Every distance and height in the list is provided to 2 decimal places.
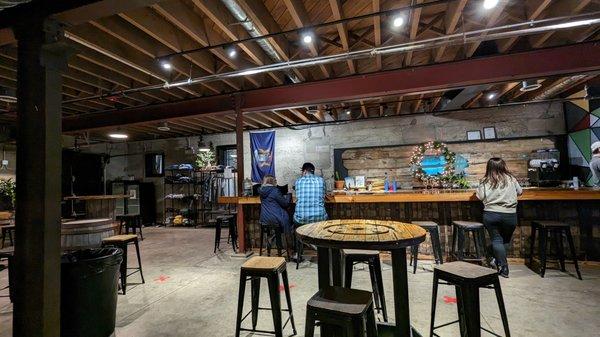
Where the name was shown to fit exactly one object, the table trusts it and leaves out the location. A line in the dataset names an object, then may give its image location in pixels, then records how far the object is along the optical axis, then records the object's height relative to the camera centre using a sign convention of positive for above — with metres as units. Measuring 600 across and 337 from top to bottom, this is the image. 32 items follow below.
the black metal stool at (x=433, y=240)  4.05 -0.93
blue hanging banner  8.25 +0.81
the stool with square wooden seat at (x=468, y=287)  2.00 -0.83
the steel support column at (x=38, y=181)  2.15 +0.07
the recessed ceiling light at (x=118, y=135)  9.47 +1.73
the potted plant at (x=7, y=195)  8.18 -0.12
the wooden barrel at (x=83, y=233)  3.39 -0.55
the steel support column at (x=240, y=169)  5.45 +0.26
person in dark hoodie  4.73 -0.45
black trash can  2.27 -0.89
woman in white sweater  3.81 -0.44
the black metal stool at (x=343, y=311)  1.61 -0.77
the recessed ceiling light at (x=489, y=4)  3.05 +1.82
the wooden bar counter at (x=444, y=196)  4.02 -0.34
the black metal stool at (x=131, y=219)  6.44 -0.75
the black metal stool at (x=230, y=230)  5.61 -0.96
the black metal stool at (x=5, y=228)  5.79 -0.76
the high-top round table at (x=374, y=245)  1.96 -0.47
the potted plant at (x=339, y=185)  6.82 -0.16
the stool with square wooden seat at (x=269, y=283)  2.34 -0.88
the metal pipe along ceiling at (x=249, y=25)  3.06 +1.89
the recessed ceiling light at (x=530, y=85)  5.15 +1.57
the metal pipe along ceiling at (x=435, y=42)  3.29 +1.70
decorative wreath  5.67 +0.19
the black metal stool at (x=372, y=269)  2.77 -0.91
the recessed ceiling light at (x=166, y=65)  4.40 +1.87
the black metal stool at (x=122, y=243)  3.68 -0.73
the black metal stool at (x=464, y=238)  3.96 -0.96
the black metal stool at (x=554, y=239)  3.71 -0.92
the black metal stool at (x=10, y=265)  3.16 -0.83
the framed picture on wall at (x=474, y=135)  7.63 +1.04
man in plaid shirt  4.41 -0.33
